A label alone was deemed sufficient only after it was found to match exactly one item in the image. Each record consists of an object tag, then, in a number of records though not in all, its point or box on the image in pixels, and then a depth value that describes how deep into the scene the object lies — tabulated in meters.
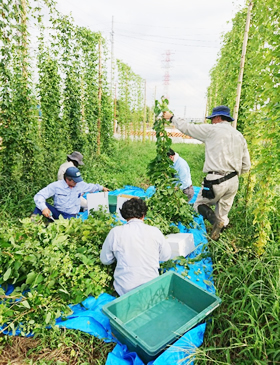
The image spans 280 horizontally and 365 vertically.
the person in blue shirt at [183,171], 4.96
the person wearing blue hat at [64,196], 3.83
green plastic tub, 1.97
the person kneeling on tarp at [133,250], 2.44
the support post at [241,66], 4.29
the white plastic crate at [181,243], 3.18
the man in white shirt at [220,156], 3.64
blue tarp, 1.84
